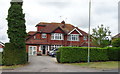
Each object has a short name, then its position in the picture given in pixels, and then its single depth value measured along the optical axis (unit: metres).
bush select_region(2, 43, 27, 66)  12.98
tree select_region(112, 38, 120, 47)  18.64
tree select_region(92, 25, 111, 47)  25.14
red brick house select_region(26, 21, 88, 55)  27.03
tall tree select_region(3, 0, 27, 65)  13.16
